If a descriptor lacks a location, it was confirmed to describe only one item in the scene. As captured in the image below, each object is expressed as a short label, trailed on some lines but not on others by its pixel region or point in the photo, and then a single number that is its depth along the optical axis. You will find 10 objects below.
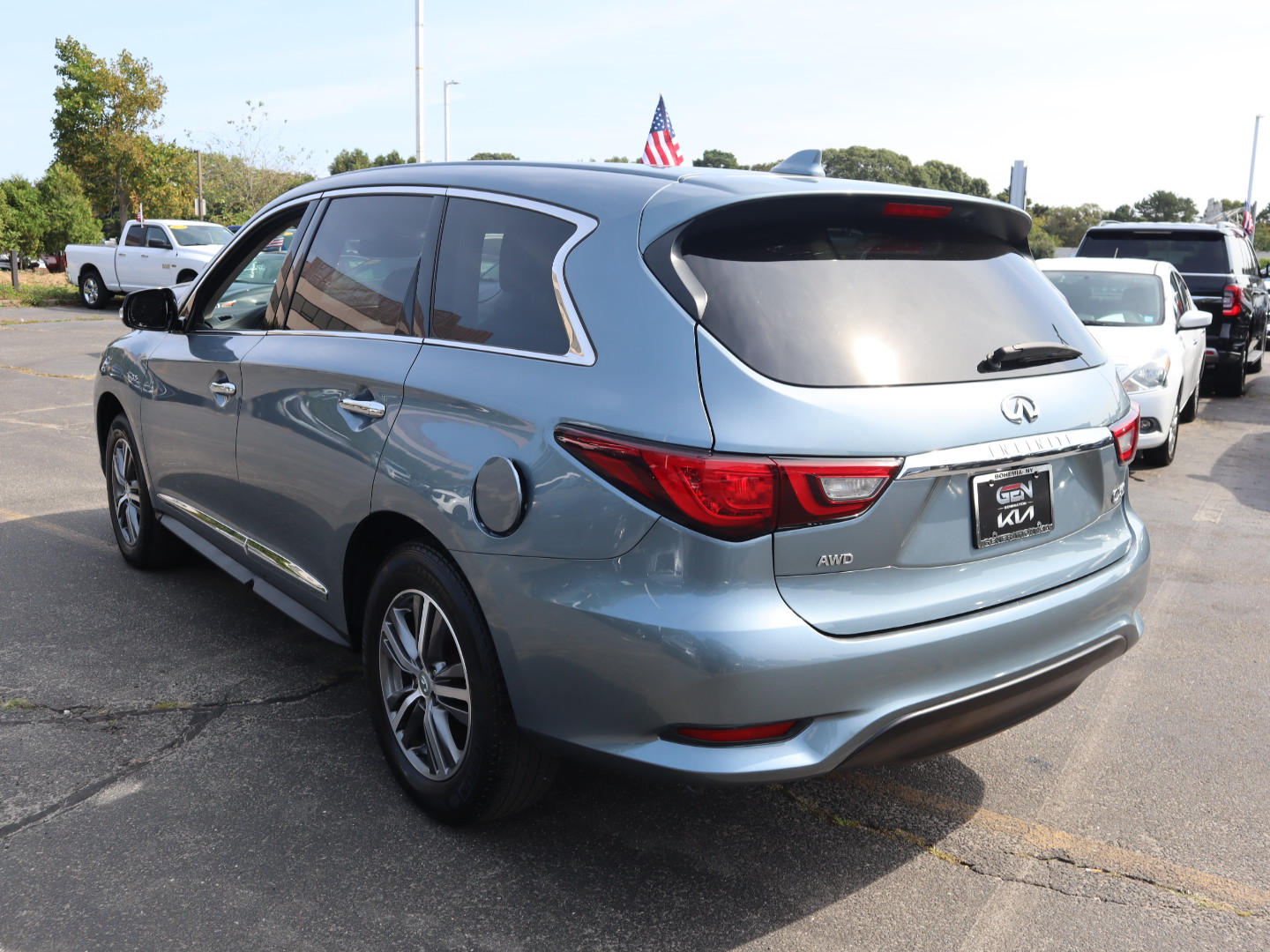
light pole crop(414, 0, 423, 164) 23.45
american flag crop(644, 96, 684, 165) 17.88
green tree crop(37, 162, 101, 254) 31.22
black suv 12.52
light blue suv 2.34
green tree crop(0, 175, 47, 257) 28.84
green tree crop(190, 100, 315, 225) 47.38
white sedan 8.21
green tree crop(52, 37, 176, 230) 31.44
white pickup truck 21.30
